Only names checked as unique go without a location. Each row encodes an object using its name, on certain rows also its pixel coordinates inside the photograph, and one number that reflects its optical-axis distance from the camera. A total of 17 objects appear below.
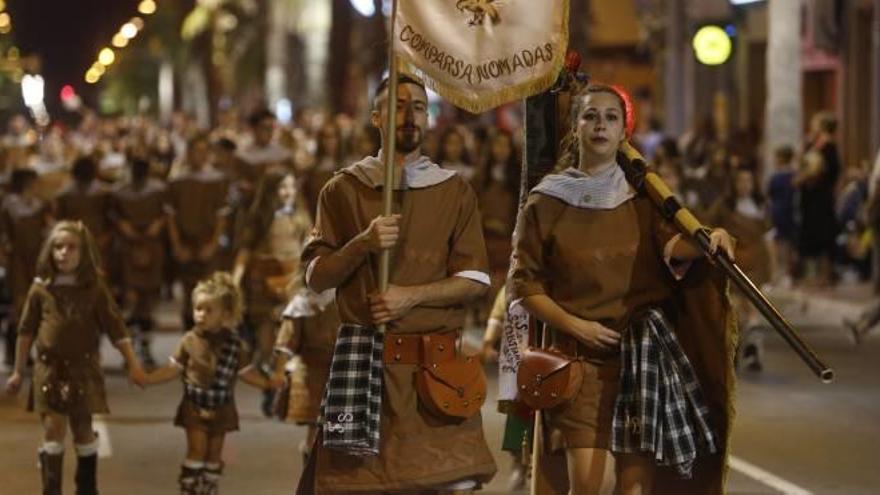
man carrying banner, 7.95
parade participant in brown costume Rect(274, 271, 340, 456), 11.47
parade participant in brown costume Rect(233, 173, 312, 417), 15.11
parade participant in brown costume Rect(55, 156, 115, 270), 19.05
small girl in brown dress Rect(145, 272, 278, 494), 11.18
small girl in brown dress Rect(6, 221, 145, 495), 11.35
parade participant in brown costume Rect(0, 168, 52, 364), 19.00
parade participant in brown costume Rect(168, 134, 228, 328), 20.23
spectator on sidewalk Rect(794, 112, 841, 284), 26.47
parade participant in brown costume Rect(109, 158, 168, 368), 19.73
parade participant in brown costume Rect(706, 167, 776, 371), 18.05
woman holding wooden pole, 8.23
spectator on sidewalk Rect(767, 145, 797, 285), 27.61
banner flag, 8.36
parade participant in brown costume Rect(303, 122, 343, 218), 22.33
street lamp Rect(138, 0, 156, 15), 66.62
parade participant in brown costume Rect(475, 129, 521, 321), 20.56
